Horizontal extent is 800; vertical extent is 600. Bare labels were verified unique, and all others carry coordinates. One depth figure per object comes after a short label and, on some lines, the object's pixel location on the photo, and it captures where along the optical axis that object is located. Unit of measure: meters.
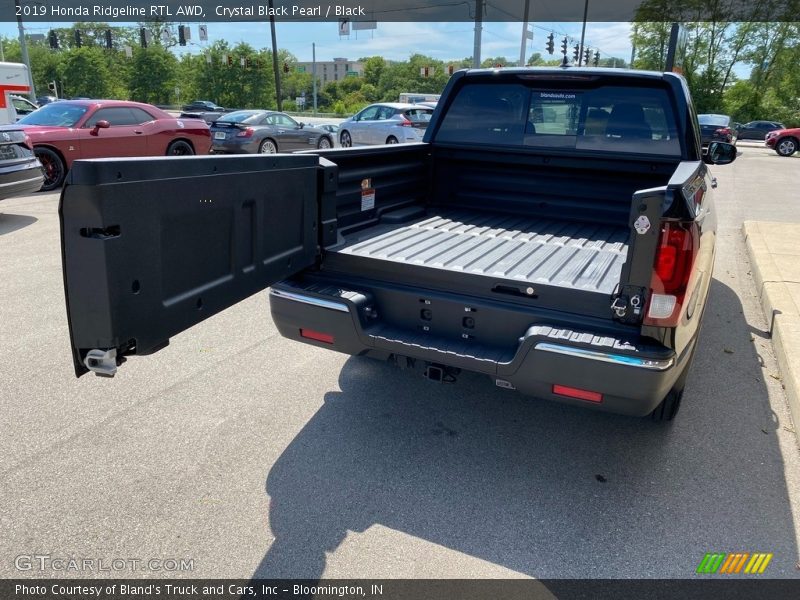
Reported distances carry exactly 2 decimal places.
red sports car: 11.38
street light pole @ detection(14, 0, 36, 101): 33.40
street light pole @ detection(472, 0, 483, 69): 28.01
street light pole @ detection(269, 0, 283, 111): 36.41
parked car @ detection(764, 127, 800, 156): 28.66
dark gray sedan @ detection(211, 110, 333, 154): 16.53
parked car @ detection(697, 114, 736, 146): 26.17
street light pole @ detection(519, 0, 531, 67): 33.97
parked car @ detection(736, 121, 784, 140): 43.16
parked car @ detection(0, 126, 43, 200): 8.30
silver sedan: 19.30
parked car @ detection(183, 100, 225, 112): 44.22
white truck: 13.86
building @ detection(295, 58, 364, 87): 165.50
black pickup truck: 2.07
